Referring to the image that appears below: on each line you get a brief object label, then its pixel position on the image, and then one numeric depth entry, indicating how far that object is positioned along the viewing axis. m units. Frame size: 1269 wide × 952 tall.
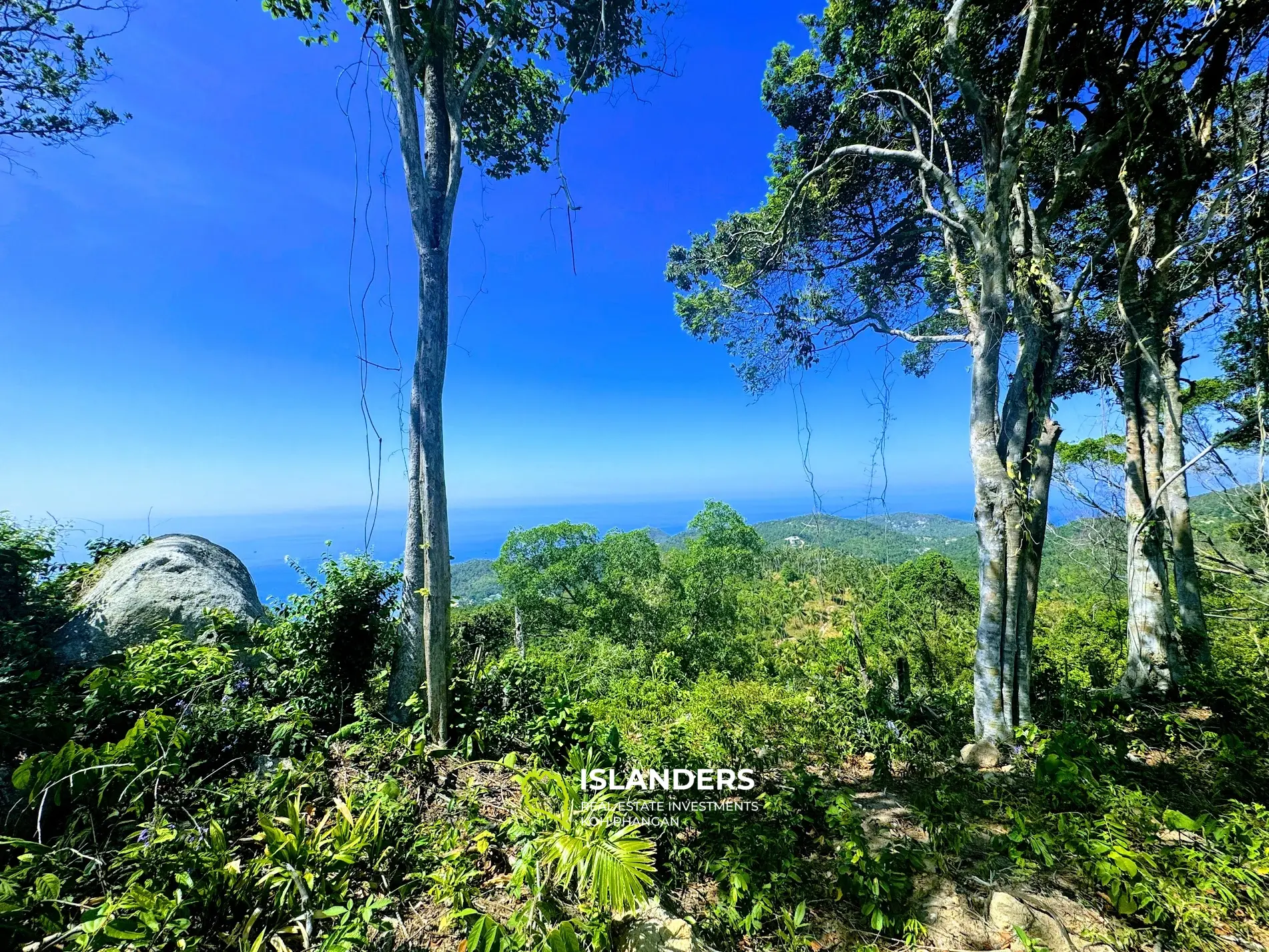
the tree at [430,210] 3.53
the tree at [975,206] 4.02
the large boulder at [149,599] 4.85
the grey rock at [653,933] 2.08
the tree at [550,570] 14.17
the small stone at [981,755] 3.97
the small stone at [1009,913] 2.11
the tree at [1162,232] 3.86
